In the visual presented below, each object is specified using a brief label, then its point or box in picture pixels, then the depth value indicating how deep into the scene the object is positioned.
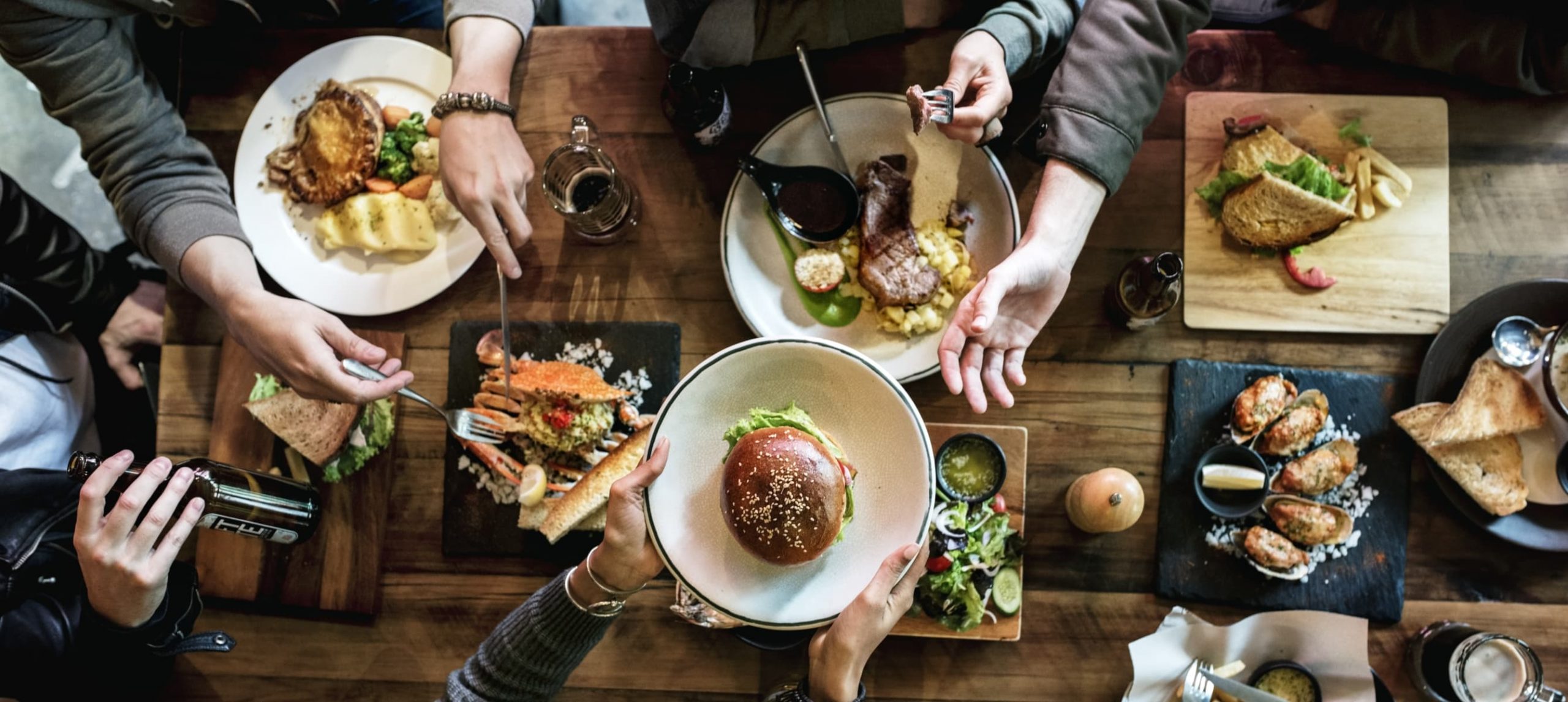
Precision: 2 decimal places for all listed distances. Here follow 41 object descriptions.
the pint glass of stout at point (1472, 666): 1.88
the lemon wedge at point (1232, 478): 1.95
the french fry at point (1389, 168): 2.01
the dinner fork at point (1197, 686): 1.96
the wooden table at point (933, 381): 2.04
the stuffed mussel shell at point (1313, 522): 1.97
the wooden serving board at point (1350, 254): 2.02
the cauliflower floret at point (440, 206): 2.09
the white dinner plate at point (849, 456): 1.70
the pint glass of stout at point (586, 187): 2.03
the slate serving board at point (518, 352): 2.08
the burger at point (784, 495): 1.61
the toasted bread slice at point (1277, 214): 1.94
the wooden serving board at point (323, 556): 2.10
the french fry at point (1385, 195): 2.00
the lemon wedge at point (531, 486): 2.02
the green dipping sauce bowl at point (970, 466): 2.01
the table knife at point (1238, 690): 1.88
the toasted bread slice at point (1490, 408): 1.88
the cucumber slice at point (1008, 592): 1.96
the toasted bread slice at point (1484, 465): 1.93
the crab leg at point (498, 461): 2.06
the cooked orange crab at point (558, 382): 2.01
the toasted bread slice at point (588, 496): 1.99
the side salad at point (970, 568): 1.91
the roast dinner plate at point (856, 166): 1.99
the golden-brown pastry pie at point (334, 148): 2.11
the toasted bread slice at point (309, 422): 2.04
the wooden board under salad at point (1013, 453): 2.03
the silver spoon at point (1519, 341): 1.93
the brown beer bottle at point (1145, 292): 1.83
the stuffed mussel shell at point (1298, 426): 1.98
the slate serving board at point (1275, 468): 1.99
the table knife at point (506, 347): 2.03
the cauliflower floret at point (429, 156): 2.14
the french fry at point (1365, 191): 2.01
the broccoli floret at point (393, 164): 2.14
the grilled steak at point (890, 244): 1.94
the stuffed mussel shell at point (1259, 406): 1.98
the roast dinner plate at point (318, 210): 2.10
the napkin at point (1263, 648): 1.95
